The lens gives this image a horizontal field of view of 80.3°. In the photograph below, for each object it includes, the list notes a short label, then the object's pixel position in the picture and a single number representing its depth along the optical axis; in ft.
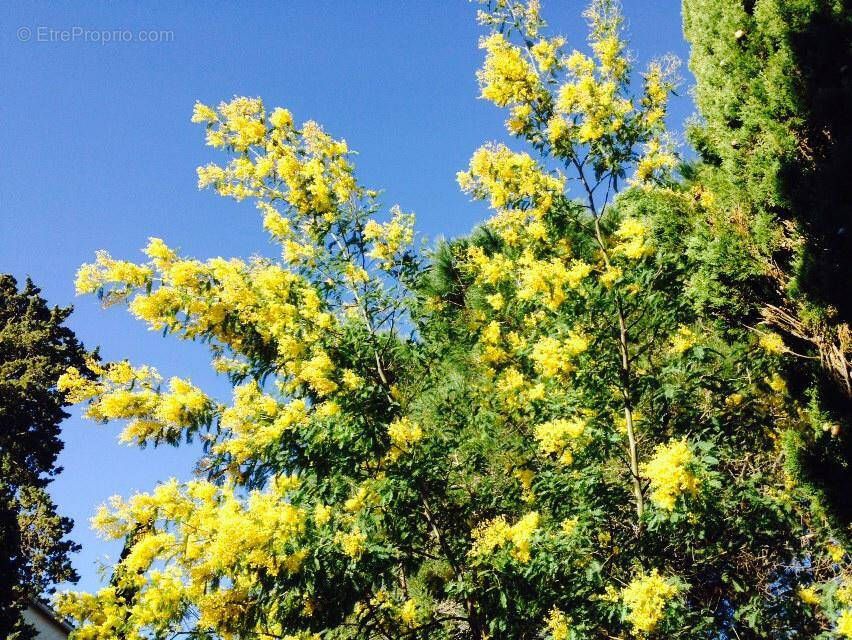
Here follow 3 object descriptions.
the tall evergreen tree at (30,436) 30.68
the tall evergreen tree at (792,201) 11.33
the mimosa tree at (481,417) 11.50
